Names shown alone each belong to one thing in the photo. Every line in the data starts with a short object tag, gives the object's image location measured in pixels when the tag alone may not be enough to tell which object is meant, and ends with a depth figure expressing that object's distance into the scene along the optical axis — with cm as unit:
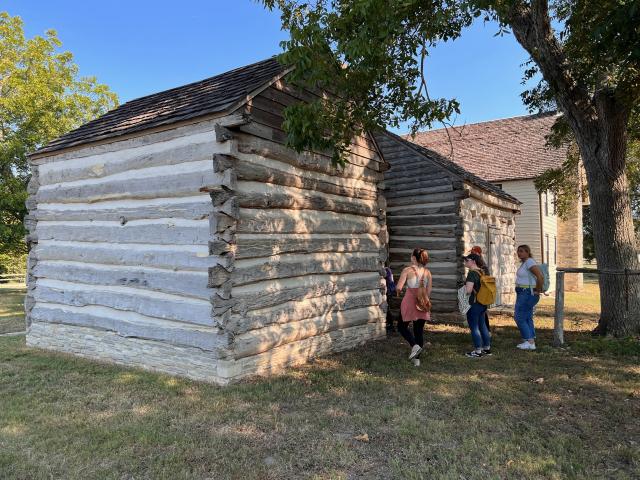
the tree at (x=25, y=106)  1880
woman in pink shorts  697
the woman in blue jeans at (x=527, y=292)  762
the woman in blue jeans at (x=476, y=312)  740
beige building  2011
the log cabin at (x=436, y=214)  1180
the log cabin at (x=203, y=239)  612
